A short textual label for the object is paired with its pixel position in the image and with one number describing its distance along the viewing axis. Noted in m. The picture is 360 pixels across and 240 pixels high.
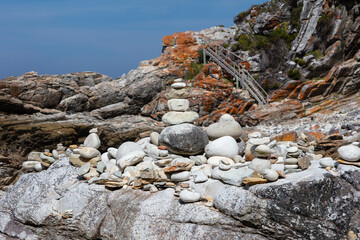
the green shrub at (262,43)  27.47
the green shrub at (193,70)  28.20
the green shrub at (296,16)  27.56
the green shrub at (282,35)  27.18
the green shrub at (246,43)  27.88
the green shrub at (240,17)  33.86
